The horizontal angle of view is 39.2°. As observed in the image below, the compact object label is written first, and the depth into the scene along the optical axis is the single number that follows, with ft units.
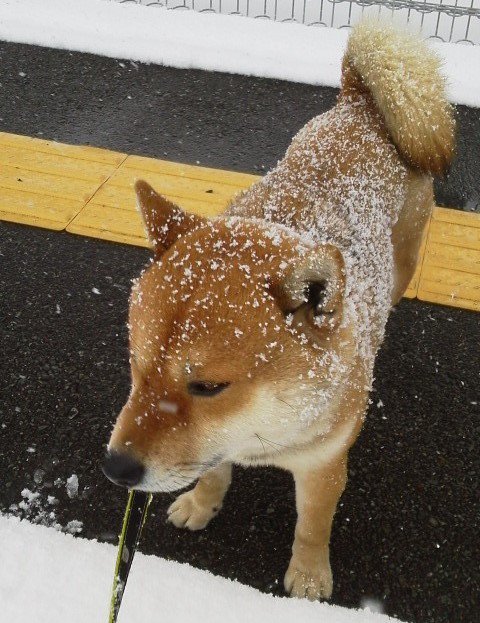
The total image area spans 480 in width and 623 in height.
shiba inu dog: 1.58
